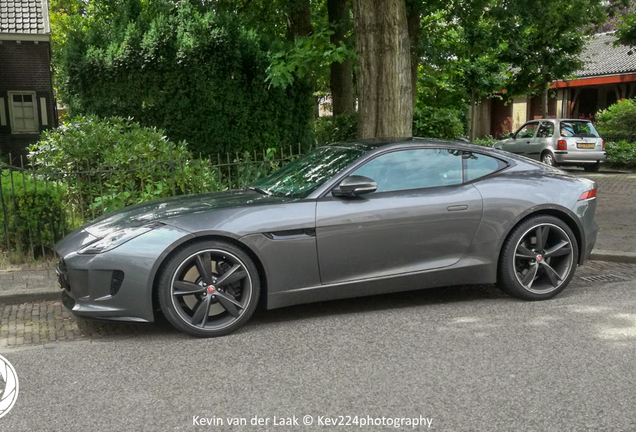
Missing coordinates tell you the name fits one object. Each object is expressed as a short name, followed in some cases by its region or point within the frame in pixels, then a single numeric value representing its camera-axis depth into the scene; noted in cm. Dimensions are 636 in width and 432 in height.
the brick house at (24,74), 2644
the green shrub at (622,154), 2152
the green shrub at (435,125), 1355
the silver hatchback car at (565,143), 2075
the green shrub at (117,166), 896
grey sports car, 511
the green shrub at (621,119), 2508
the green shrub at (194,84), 1255
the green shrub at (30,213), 794
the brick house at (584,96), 3412
